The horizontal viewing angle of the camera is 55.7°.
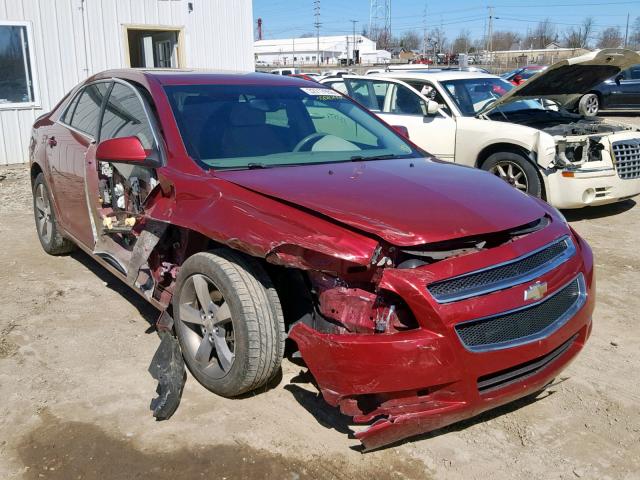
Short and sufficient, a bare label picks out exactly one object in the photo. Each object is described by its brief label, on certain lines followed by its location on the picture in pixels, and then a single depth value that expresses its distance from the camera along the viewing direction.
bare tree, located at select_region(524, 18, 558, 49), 95.39
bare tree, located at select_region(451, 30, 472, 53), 94.00
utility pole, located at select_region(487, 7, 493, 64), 62.57
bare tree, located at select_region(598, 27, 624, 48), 83.53
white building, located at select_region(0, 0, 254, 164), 10.70
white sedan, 6.60
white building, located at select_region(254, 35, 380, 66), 100.75
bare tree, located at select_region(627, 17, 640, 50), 88.38
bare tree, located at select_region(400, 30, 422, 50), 106.03
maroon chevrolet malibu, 2.47
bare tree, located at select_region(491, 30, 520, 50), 101.62
